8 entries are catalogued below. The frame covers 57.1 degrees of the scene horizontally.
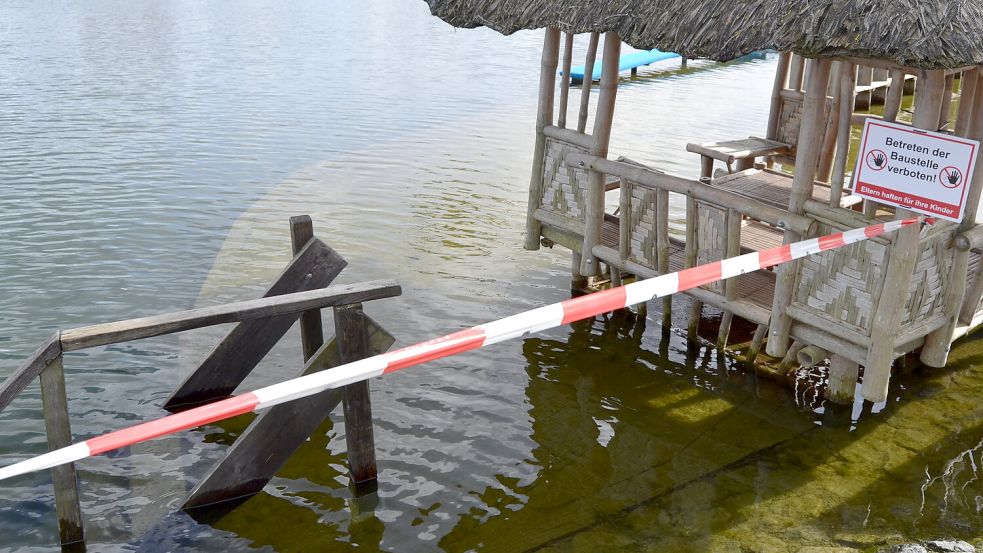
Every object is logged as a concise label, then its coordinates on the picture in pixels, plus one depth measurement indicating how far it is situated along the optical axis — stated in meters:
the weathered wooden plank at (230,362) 6.89
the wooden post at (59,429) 4.88
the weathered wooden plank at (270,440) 5.62
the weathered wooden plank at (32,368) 4.73
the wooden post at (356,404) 5.50
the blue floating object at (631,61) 22.83
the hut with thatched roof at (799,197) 5.72
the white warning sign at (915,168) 6.01
